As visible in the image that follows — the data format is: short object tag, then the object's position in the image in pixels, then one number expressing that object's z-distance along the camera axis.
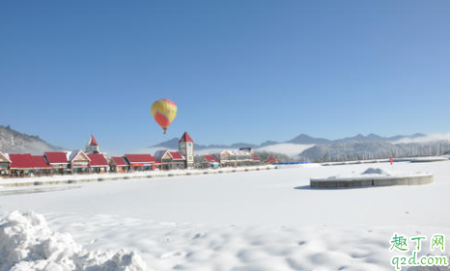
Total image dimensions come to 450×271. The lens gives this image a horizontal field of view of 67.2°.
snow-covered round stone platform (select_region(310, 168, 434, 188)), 16.92
